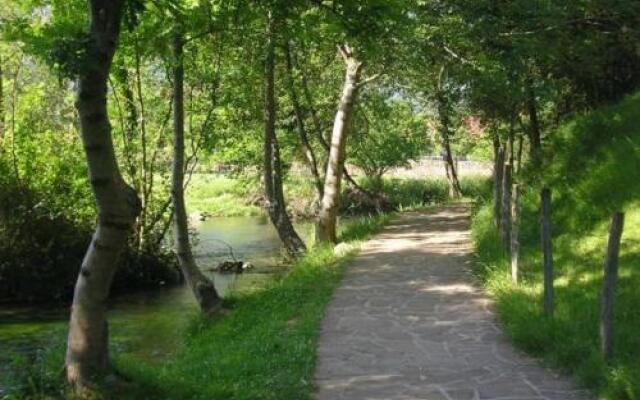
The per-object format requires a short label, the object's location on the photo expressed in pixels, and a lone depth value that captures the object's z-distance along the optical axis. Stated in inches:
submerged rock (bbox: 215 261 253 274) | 719.7
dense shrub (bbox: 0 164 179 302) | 609.0
